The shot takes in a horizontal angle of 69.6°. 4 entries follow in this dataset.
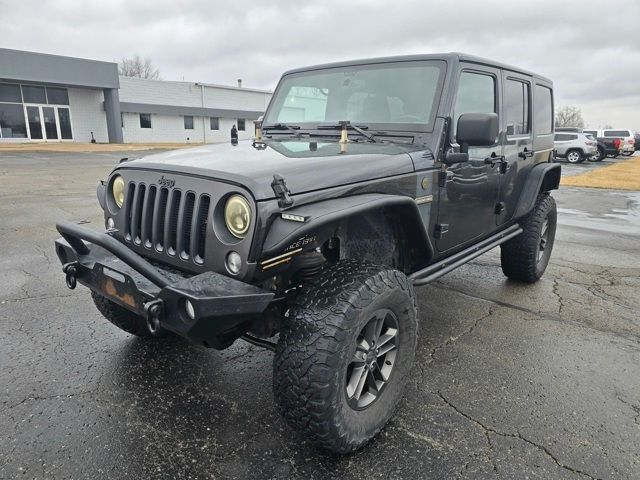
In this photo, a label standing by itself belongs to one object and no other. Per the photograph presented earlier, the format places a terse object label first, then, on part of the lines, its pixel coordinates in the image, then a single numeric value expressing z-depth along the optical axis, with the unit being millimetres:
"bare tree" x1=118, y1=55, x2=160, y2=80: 67812
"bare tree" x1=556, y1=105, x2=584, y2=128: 90212
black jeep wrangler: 1995
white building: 27000
